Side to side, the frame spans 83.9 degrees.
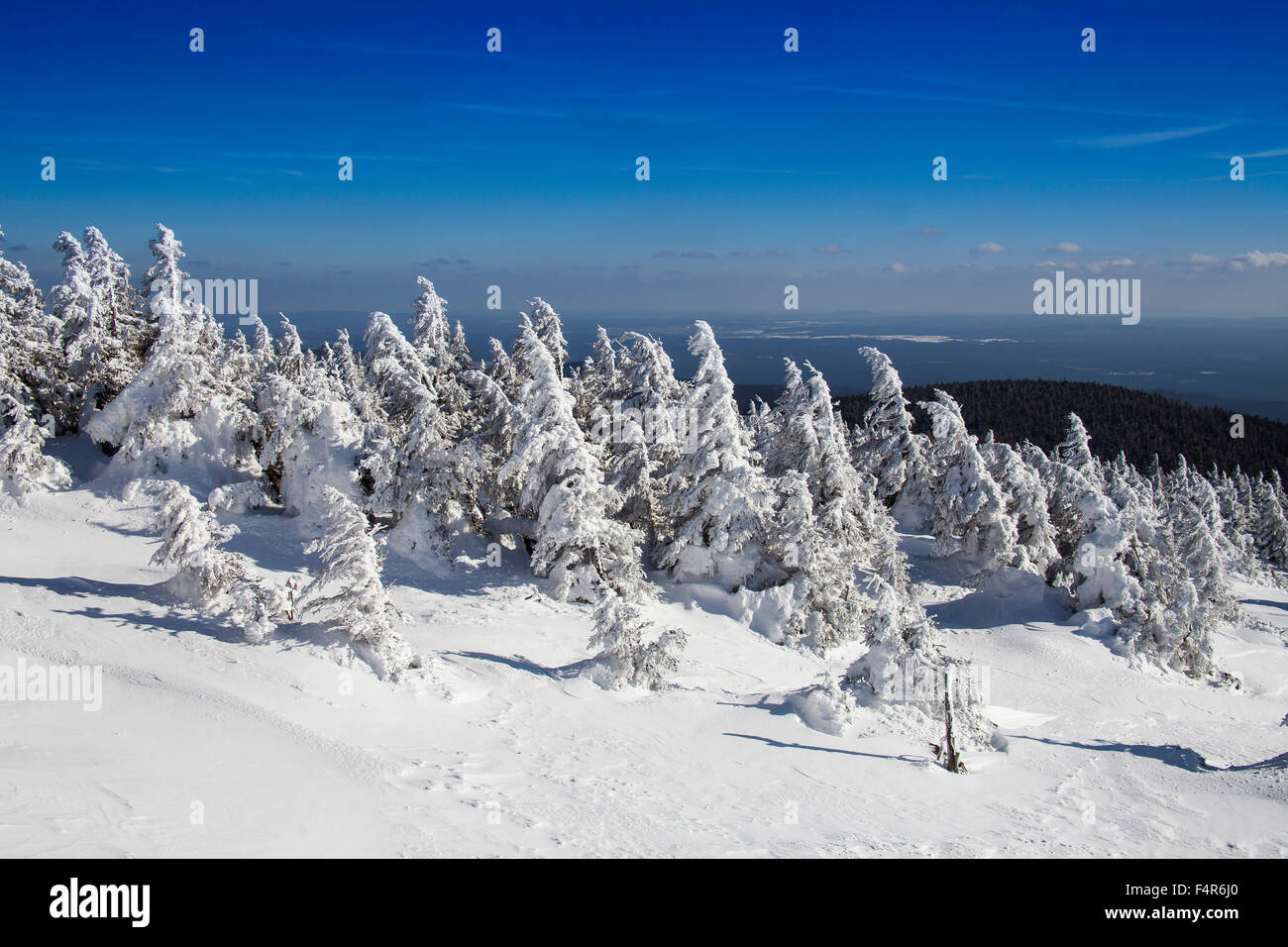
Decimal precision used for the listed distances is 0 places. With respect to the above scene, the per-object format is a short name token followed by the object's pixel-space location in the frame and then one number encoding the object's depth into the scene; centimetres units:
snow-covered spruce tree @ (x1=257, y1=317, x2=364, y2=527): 2986
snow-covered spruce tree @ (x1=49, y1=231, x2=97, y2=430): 3319
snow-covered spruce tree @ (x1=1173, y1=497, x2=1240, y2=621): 3756
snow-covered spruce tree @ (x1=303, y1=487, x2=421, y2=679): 1817
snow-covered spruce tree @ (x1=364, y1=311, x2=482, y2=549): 2827
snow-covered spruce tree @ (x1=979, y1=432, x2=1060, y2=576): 3766
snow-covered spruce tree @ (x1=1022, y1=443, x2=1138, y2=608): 3269
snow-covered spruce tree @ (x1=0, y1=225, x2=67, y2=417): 3131
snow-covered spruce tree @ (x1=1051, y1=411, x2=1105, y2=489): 4034
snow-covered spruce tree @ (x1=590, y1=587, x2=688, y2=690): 2062
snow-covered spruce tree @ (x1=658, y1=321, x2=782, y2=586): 2850
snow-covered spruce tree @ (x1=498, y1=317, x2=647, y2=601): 2605
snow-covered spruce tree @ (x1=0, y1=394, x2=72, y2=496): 2770
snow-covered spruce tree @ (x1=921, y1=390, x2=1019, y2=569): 3672
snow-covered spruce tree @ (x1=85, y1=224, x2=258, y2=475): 3019
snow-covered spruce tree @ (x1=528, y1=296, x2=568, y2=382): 3603
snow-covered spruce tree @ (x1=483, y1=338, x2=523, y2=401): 3803
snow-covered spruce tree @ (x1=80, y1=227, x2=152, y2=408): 3381
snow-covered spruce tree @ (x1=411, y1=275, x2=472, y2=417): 3875
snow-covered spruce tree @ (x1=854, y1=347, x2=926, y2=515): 4119
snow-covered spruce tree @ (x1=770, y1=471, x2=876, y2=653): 2869
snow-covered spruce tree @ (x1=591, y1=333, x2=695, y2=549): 3070
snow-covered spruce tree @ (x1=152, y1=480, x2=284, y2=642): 1852
